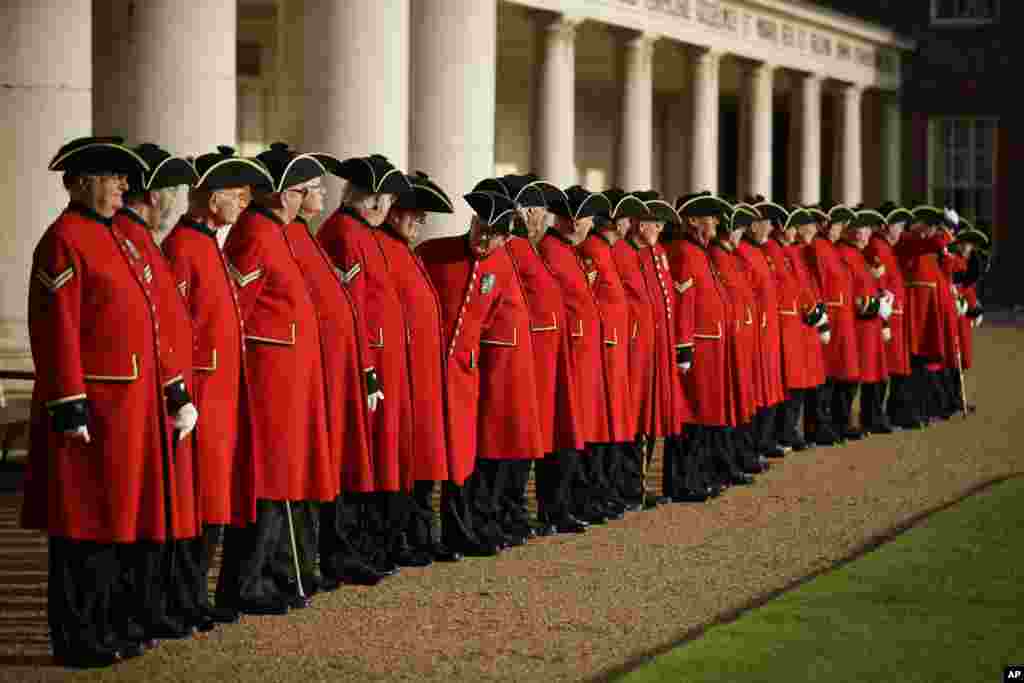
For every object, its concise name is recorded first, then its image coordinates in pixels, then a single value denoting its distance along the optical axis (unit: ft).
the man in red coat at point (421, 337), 33.30
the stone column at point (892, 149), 151.02
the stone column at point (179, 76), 46.98
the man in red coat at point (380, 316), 32.09
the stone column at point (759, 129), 124.98
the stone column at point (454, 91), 63.31
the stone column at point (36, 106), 46.11
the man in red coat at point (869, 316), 58.49
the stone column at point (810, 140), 133.80
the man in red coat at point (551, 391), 37.86
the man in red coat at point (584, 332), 39.29
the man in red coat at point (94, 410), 24.80
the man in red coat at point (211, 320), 27.50
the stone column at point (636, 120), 106.63
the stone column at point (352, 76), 55.36
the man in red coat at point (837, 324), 56.85
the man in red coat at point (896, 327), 61.16
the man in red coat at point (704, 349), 43.91
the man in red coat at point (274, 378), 29.01
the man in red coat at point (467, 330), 34.73
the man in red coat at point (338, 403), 30.12
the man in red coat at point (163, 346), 26.02
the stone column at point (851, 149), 141.79
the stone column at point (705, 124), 115.44
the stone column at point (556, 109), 95.40
